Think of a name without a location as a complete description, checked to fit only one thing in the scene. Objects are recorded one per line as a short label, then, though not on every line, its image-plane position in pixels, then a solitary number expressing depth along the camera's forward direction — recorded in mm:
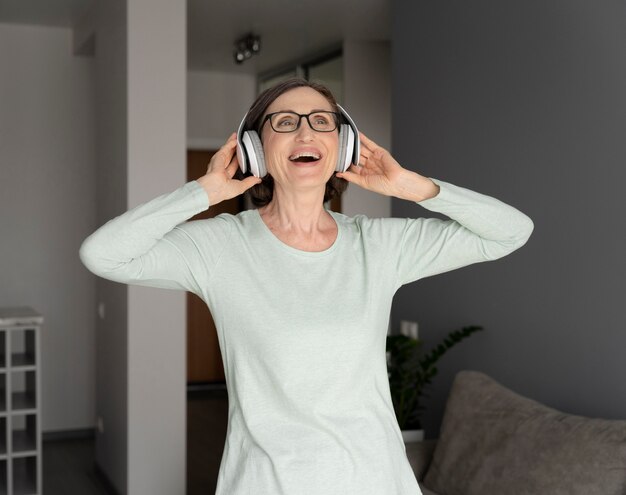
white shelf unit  4211
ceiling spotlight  5901
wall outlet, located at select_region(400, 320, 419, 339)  4102
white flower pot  3729
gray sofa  2469
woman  1285
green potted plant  3674
